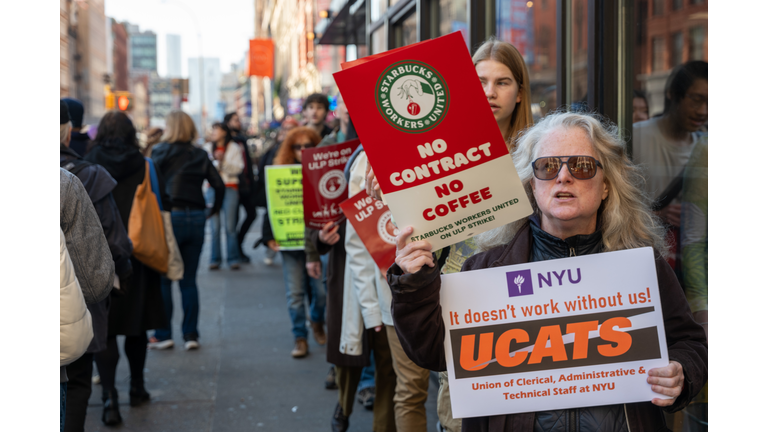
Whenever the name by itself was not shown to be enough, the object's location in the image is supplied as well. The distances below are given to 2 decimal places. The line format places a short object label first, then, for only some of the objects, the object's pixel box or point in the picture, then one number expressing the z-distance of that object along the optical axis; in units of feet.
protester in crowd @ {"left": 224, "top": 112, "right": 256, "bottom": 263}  34.27
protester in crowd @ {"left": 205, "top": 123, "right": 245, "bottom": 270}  33.86
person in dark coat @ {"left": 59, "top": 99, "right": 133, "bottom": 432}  12.26
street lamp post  167.12
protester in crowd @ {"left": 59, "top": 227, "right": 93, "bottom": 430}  8.63
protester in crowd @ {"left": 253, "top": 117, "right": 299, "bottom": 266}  25.90
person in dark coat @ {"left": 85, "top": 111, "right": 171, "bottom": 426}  15.62
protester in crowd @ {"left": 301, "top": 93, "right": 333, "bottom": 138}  22.70
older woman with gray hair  6.48
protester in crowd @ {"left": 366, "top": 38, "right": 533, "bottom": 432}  8.90
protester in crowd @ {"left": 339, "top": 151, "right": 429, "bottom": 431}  11.78
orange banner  84.76
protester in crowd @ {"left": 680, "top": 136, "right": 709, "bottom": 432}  11.66
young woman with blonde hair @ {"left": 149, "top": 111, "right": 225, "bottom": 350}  21.31
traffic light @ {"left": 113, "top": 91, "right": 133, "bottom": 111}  44.24
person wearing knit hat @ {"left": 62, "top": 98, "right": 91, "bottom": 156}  14.52
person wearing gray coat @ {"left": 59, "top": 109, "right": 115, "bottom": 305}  10.36
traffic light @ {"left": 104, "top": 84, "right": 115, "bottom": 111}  76.18
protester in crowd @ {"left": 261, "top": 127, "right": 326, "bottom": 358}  20.10
